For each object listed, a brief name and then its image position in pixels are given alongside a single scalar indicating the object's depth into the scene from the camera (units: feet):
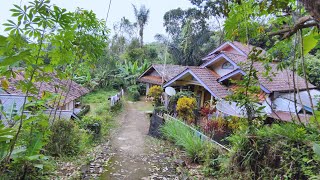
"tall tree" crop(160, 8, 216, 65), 78.95
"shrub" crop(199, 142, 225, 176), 19.04
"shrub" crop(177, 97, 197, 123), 36.63
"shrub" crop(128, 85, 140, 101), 72.43
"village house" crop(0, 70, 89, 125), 16.01
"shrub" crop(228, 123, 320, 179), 10.69
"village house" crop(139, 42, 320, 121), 35.37
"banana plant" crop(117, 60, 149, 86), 79.66
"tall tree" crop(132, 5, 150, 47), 105.09
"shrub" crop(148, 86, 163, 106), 58.34
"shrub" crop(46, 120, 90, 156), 22.13
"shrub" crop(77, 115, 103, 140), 32.83
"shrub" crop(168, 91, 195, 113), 42.65
